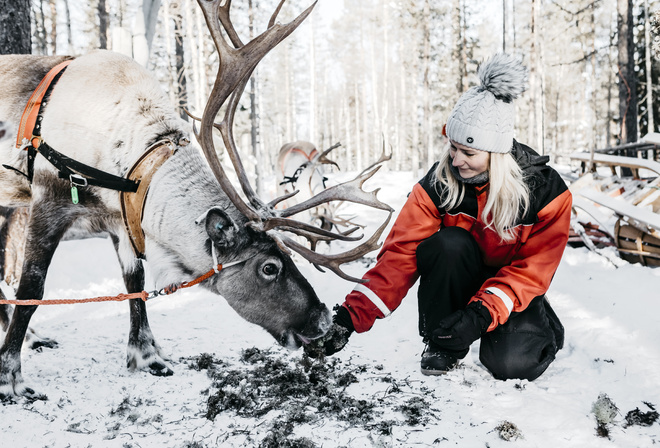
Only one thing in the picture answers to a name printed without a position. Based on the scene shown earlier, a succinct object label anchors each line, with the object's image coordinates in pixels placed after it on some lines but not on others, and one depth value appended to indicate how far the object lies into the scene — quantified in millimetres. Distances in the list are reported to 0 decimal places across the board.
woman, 2475
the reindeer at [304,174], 7987
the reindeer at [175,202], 2660
